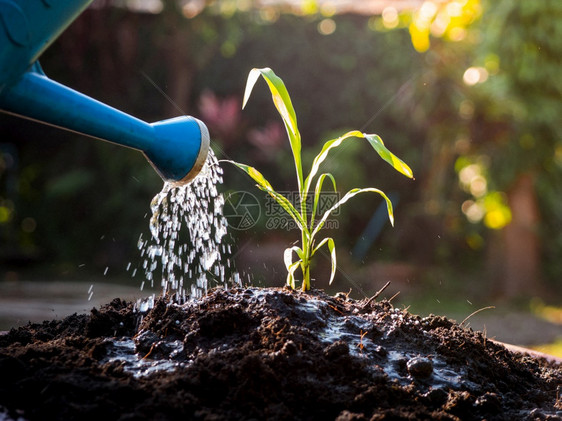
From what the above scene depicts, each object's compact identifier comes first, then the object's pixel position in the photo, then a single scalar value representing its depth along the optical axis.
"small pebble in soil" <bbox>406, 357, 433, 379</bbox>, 1.37
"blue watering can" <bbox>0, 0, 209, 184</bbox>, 1.21
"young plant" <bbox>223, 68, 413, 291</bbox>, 1.72
